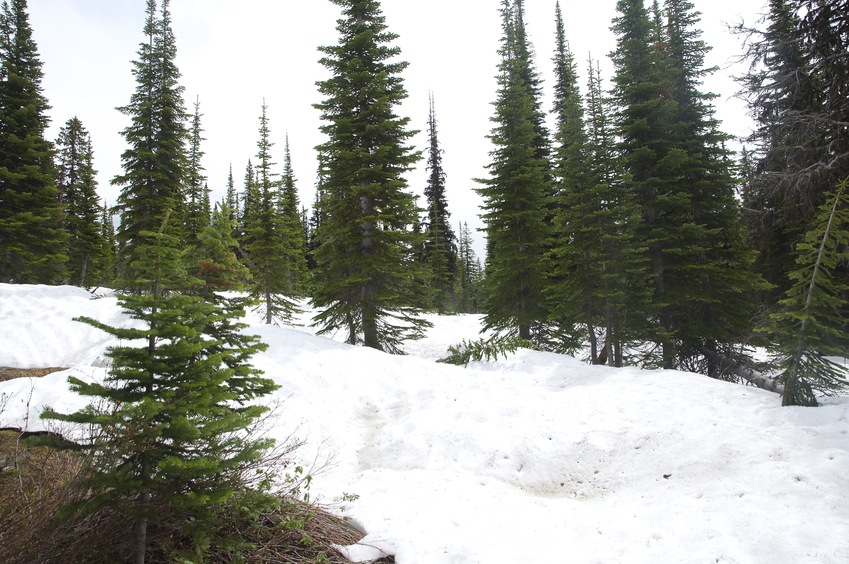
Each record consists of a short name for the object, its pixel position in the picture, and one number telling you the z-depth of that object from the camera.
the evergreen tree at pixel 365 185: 13.98
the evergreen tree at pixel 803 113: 7.98
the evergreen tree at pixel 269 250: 21.84
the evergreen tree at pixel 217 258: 6.29
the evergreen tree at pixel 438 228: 34.41
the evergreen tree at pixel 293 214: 36.11
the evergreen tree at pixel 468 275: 50.52
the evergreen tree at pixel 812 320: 6.89
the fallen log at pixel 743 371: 10.73
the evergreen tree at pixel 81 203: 29.80
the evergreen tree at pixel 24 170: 18.94
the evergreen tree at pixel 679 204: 13.84
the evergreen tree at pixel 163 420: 3.31
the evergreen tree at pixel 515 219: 15.99
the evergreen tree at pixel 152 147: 19.69
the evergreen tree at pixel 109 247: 25.11
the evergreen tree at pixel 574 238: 13.62
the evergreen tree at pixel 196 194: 31.44
